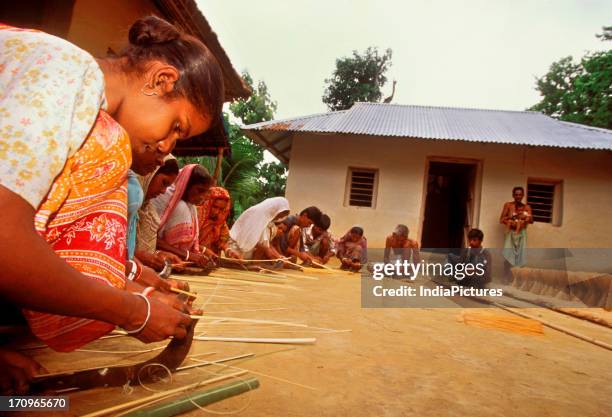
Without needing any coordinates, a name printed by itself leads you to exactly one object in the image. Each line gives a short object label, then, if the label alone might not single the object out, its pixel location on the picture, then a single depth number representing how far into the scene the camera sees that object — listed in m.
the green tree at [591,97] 14.68
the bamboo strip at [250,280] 3.52
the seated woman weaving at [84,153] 0.64
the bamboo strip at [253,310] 2.09
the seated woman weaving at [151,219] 2.74
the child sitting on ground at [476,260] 5.44
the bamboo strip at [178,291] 1.63
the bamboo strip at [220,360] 1.21
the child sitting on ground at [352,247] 6.89
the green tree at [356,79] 19.42
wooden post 5.72
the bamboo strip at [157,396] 0.87
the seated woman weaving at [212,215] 4.53
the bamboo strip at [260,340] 1.56
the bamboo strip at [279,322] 1.73
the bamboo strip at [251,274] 3.91
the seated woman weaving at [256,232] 5.11
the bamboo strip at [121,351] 1.28
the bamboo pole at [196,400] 0.87
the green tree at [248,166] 12.13
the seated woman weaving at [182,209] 3.46
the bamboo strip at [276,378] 1.18
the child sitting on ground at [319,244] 6.89
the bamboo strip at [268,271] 4.50
